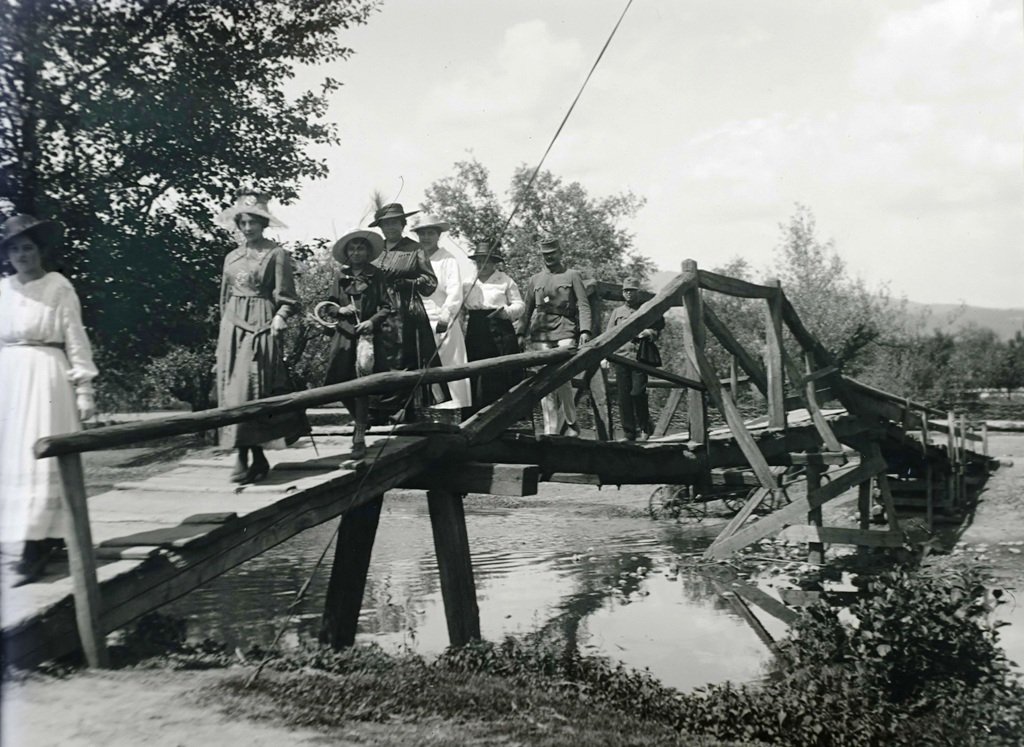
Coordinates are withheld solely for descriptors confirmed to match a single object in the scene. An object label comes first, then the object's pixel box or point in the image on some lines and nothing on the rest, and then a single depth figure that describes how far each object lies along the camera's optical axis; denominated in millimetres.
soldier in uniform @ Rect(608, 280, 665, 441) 11047
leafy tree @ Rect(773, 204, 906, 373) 38625
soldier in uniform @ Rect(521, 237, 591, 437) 9750
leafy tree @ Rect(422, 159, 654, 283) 23906
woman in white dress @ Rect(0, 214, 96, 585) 5289
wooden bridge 4871
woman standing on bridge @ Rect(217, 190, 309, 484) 6703
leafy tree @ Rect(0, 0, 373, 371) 10641
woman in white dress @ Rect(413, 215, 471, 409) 8867
